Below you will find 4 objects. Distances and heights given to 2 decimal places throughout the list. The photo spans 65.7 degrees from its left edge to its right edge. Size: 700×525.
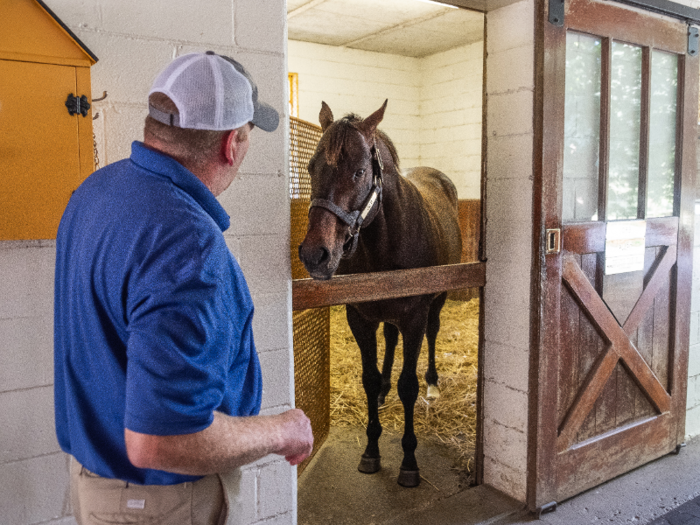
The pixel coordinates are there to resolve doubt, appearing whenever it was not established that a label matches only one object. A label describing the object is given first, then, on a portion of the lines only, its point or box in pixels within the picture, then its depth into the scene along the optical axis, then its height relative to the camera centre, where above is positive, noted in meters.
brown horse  2.13 -0.06
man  0.78 -0.16
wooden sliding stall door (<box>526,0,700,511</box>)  2.26 -0.12
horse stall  2.61 -0.71
